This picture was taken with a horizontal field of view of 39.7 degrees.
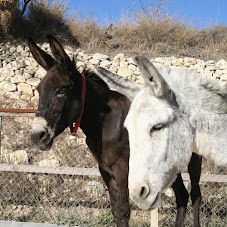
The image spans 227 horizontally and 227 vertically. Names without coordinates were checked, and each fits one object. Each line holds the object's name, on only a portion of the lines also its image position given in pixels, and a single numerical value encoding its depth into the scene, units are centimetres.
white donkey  195
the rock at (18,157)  622
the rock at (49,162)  596
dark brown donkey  311
